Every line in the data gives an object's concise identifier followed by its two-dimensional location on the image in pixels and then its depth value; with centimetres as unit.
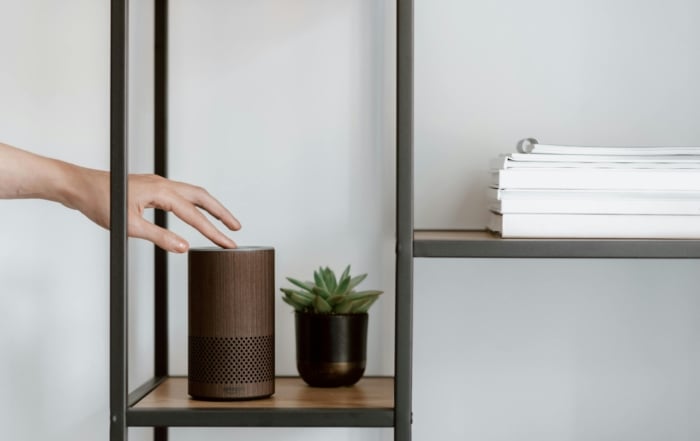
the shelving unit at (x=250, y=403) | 147
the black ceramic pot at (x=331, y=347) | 159
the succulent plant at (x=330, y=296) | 160
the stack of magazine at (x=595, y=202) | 151
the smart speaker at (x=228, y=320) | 153
